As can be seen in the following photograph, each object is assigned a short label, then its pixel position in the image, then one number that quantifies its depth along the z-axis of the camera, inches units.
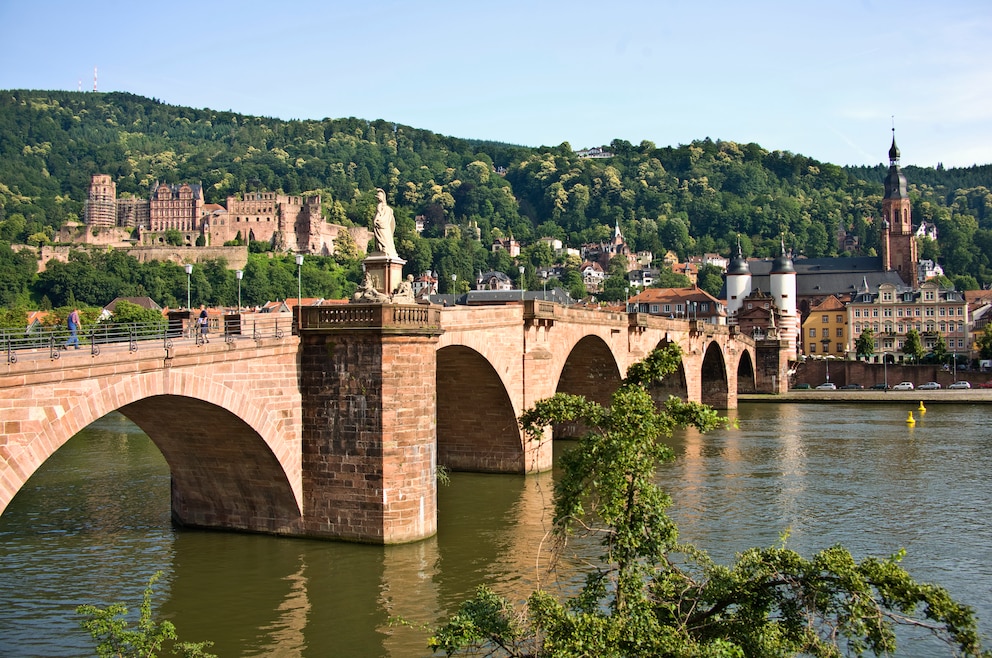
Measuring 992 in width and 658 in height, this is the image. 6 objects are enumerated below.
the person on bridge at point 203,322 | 904.3
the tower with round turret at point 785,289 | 4360.2
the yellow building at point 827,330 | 4485.7
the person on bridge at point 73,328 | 812.2
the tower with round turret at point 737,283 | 4623.5
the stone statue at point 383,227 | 997.8
